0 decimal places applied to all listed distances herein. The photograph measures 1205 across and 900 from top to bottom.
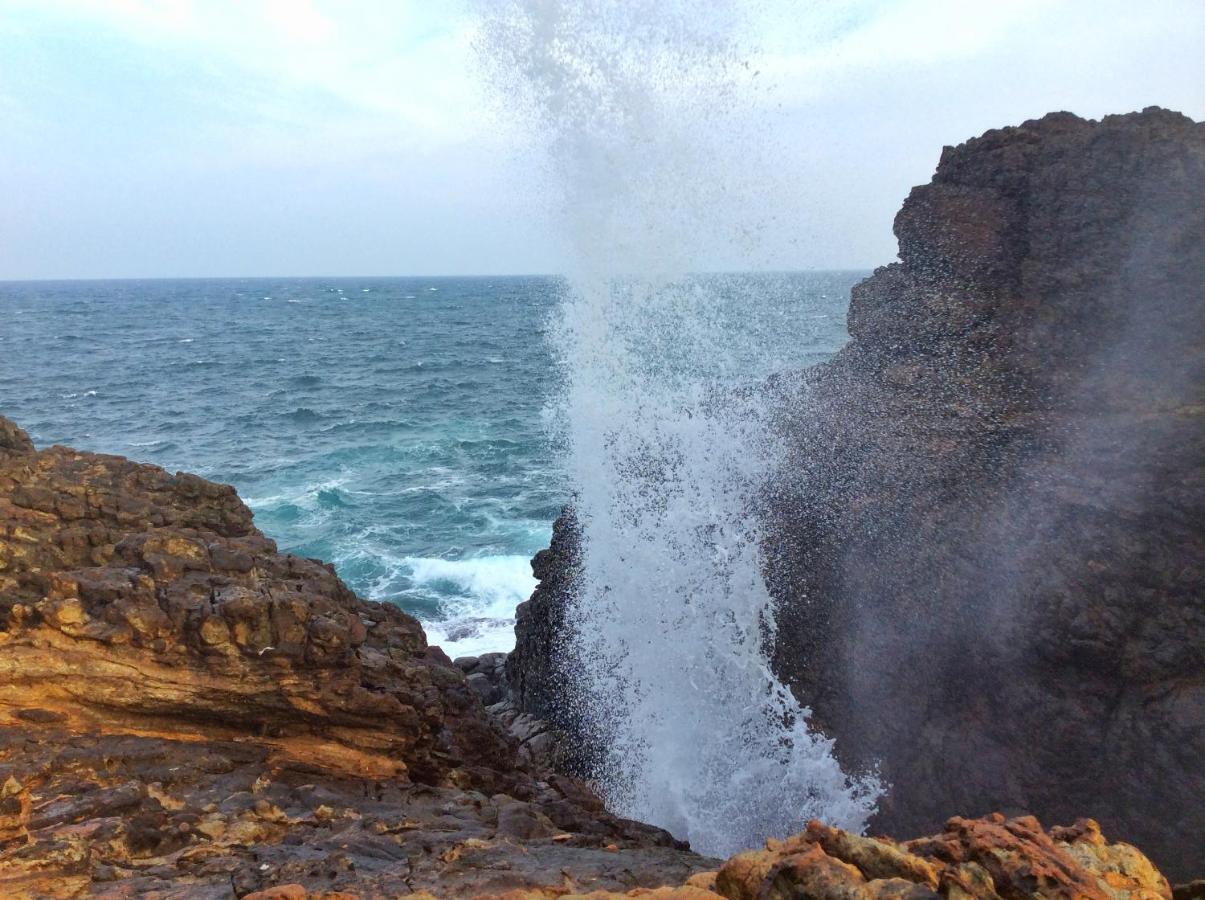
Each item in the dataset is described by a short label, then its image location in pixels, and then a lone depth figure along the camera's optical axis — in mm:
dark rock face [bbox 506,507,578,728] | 15125
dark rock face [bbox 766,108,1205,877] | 9867
